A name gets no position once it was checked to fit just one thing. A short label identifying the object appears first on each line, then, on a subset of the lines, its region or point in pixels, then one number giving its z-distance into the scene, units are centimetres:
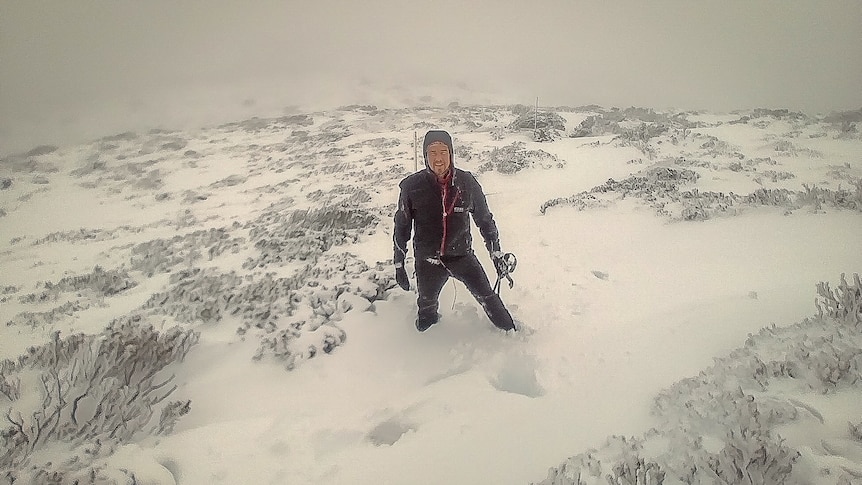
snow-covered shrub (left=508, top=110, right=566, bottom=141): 1116
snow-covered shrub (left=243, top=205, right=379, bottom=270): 520
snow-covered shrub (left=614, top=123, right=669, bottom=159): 892
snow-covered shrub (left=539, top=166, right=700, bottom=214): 608
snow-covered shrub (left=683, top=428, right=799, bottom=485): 182
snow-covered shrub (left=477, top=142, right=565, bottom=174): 848
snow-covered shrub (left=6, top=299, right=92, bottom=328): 433
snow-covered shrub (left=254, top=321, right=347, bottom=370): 332
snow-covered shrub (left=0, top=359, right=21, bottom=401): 304
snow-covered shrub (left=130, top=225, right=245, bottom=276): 572
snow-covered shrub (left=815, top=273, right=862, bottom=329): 271
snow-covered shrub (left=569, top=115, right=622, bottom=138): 1114
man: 302
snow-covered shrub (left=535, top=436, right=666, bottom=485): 192
